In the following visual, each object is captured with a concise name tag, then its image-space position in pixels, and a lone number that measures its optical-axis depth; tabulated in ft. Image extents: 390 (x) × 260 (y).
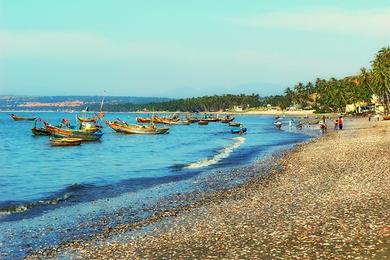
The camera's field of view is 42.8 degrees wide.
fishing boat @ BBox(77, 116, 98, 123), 487.20
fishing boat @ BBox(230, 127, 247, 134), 344.08
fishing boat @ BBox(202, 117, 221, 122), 603.72
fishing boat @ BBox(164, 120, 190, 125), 554.87
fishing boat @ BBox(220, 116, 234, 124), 577.96
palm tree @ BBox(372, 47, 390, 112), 413.39
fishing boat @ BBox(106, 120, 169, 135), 350.35
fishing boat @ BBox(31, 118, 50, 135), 331.94
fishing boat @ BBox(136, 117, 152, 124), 546.67
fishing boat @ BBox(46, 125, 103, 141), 278.67
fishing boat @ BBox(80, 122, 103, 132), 337.43
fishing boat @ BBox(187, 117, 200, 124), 584.48
